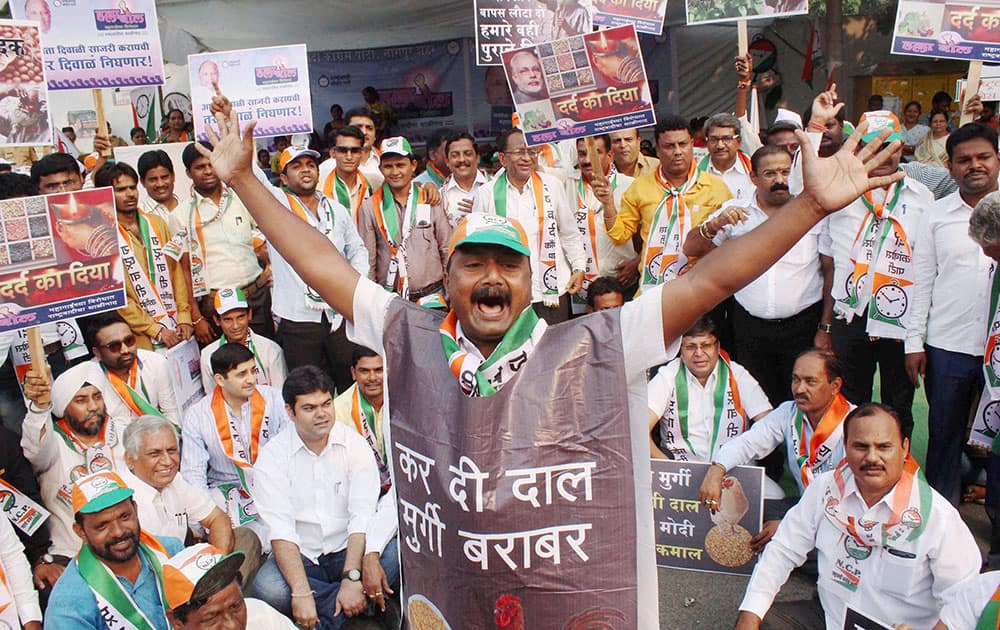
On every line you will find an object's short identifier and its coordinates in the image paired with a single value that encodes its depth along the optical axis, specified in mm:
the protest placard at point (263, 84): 6480
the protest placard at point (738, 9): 6777
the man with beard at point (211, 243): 6035
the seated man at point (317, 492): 4445
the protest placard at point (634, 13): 7172
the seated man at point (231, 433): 5152
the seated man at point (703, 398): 5160
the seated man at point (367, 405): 5105
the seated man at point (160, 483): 4387
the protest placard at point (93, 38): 6426
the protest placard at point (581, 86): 5988
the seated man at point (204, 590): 3412
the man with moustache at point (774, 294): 5156
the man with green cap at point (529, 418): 1953
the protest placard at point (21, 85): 5176
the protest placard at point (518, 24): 7363
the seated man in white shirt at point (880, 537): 3299
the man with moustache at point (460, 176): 6496
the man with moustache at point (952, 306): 4500
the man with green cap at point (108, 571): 3482
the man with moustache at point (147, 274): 5766
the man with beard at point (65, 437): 4445
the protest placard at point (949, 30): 5922
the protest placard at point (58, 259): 4195
